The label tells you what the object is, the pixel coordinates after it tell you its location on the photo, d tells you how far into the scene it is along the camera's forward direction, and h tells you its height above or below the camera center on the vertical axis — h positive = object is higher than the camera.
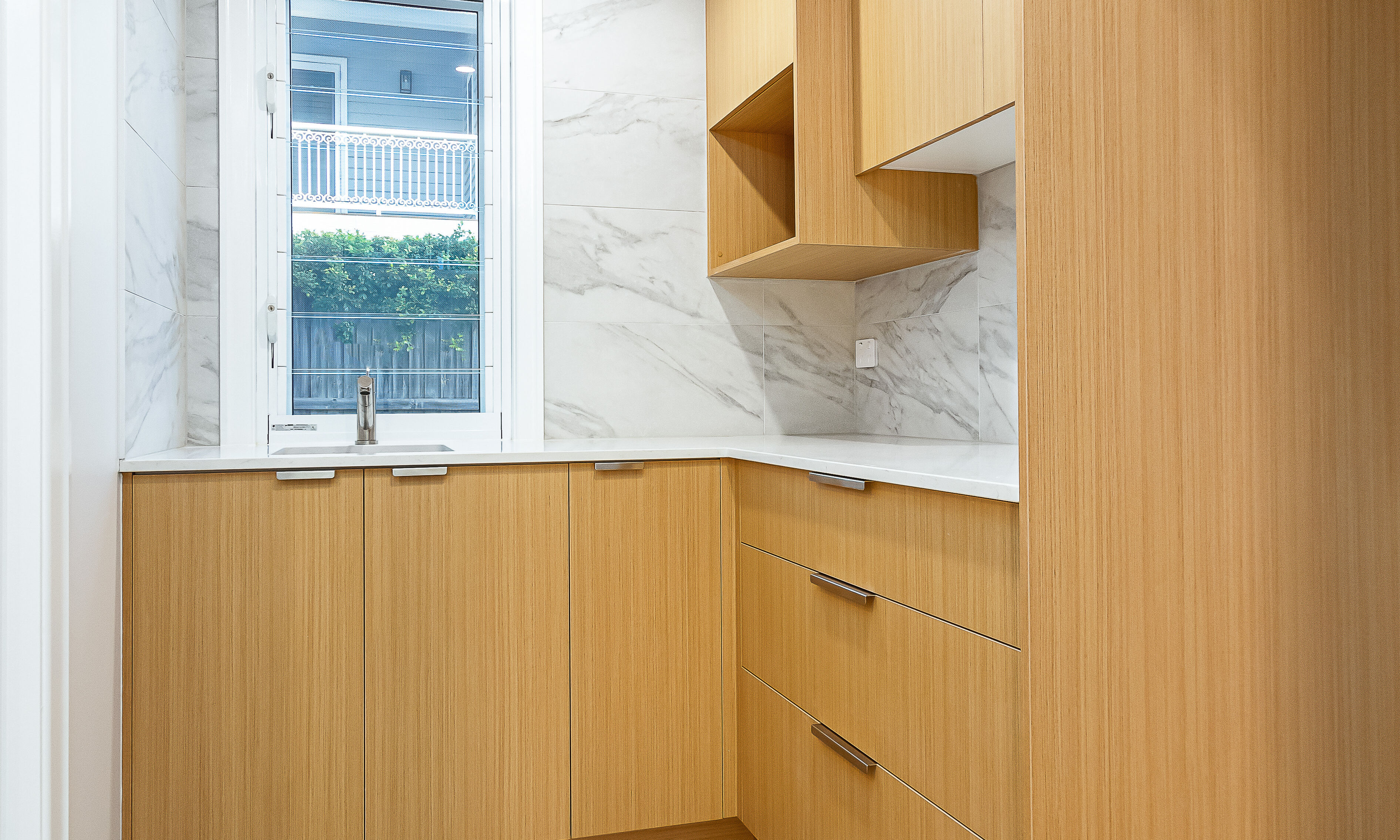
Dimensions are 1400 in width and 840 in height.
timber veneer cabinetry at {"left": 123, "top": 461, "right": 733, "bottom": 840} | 1.80 -0.50
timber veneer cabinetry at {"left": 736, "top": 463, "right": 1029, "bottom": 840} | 1.20 -0.39
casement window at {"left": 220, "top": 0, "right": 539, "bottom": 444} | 2.34 +0.56
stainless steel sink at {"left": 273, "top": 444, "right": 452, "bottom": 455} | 2.27 -0.08
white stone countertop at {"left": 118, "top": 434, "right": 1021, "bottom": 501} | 1.34 -0.08
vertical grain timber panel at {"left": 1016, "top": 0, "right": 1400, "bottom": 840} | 1.11 +0.00
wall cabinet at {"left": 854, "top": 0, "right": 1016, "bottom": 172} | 1.55 +0.67
